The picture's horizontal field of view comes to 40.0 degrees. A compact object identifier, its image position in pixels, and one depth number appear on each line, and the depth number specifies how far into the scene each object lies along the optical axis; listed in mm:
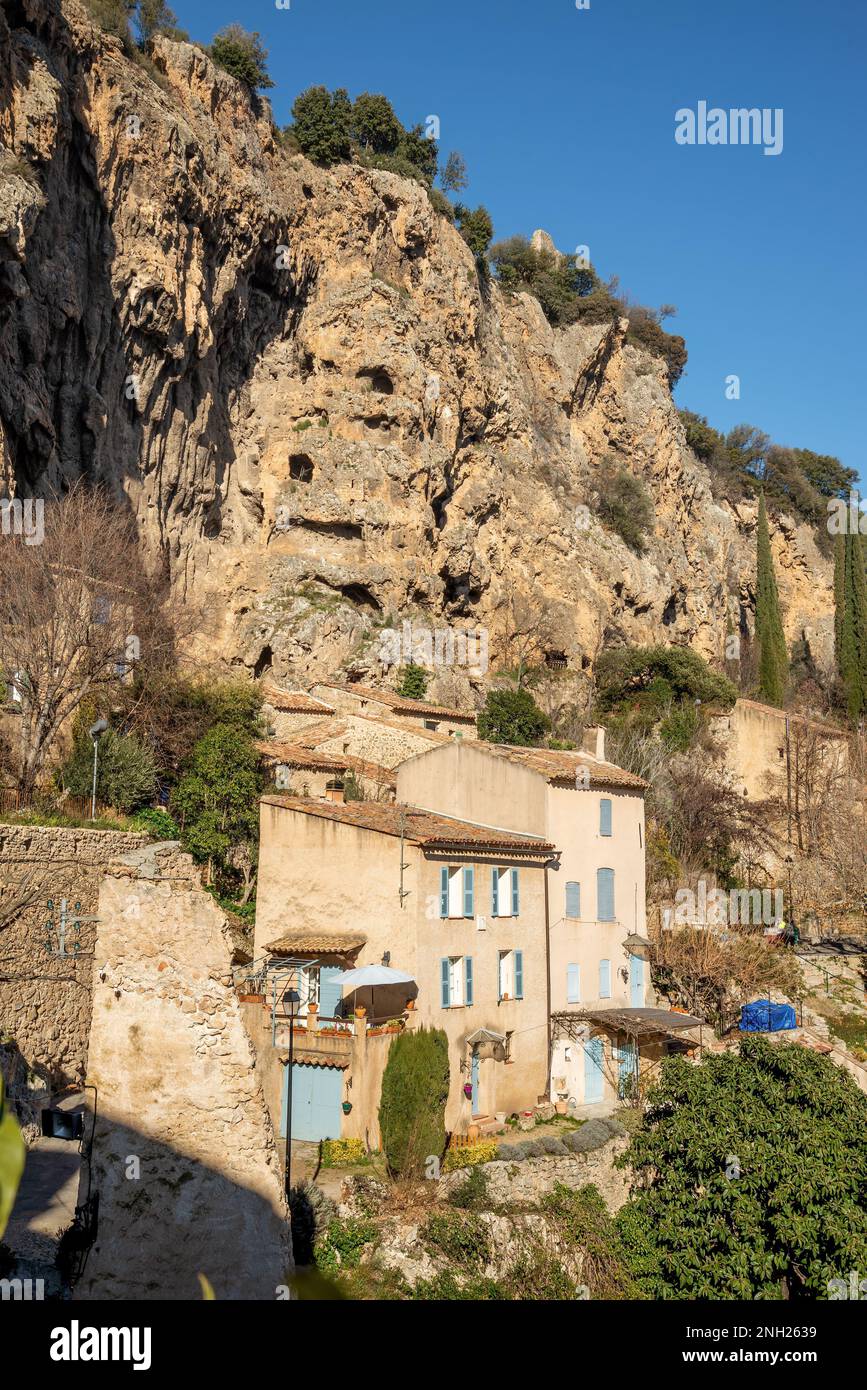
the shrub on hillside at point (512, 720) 43719
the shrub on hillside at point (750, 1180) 18094
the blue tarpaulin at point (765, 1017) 33938
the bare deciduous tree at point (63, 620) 26531
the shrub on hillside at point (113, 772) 26828
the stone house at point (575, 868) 29984
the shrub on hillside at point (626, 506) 64438
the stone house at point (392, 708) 38656
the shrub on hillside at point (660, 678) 53781
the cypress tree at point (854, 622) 61750
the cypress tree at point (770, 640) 62969
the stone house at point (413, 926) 24422
